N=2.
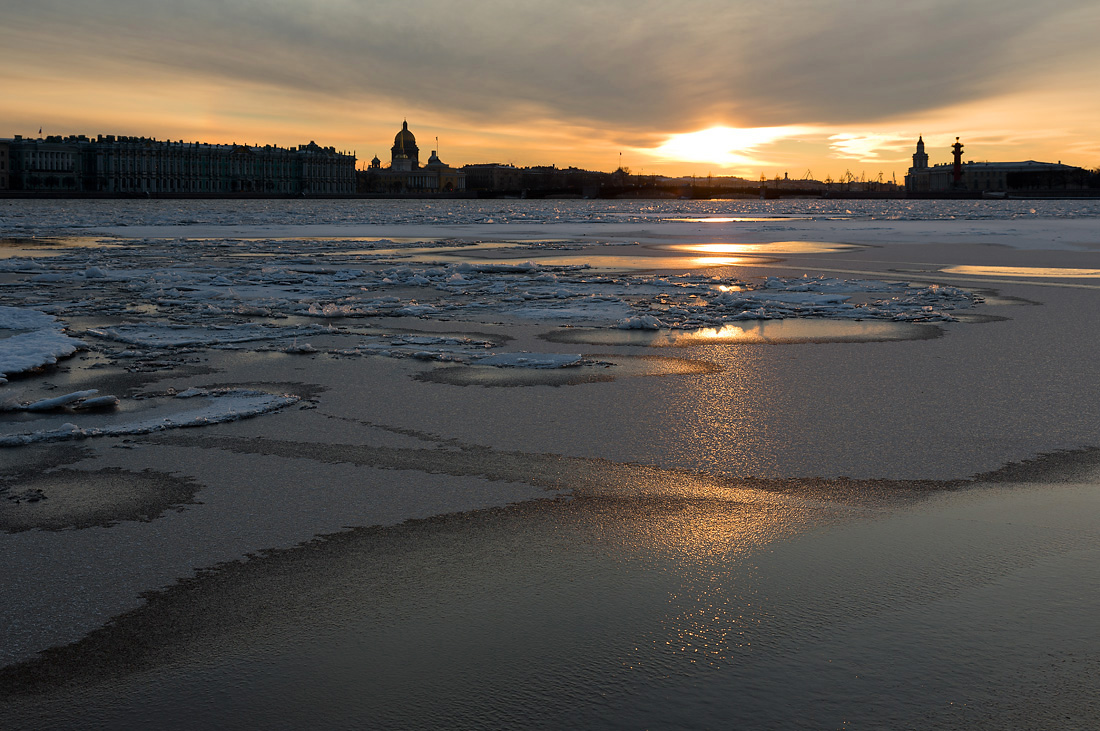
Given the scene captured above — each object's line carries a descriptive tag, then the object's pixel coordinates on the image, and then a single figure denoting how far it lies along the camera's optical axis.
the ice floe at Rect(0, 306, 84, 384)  7.39
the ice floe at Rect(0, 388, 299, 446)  5.32
